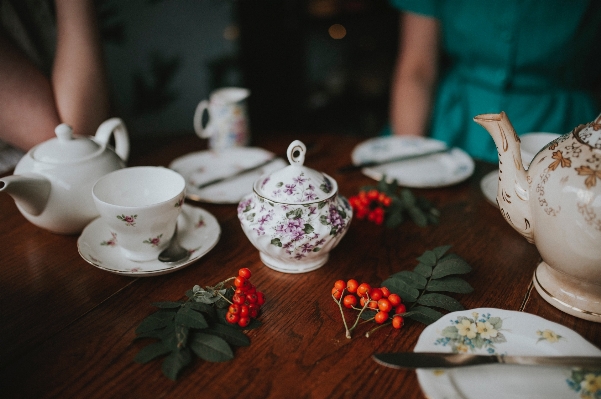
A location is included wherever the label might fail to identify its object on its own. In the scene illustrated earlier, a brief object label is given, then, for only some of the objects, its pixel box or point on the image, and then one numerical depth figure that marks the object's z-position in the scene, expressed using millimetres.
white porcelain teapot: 640
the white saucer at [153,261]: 597
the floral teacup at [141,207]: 576
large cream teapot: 441
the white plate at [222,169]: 843
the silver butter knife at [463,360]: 421
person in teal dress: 1160
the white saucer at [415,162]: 910
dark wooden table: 434
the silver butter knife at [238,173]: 871
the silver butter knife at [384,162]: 934
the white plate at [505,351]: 413
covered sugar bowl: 567
